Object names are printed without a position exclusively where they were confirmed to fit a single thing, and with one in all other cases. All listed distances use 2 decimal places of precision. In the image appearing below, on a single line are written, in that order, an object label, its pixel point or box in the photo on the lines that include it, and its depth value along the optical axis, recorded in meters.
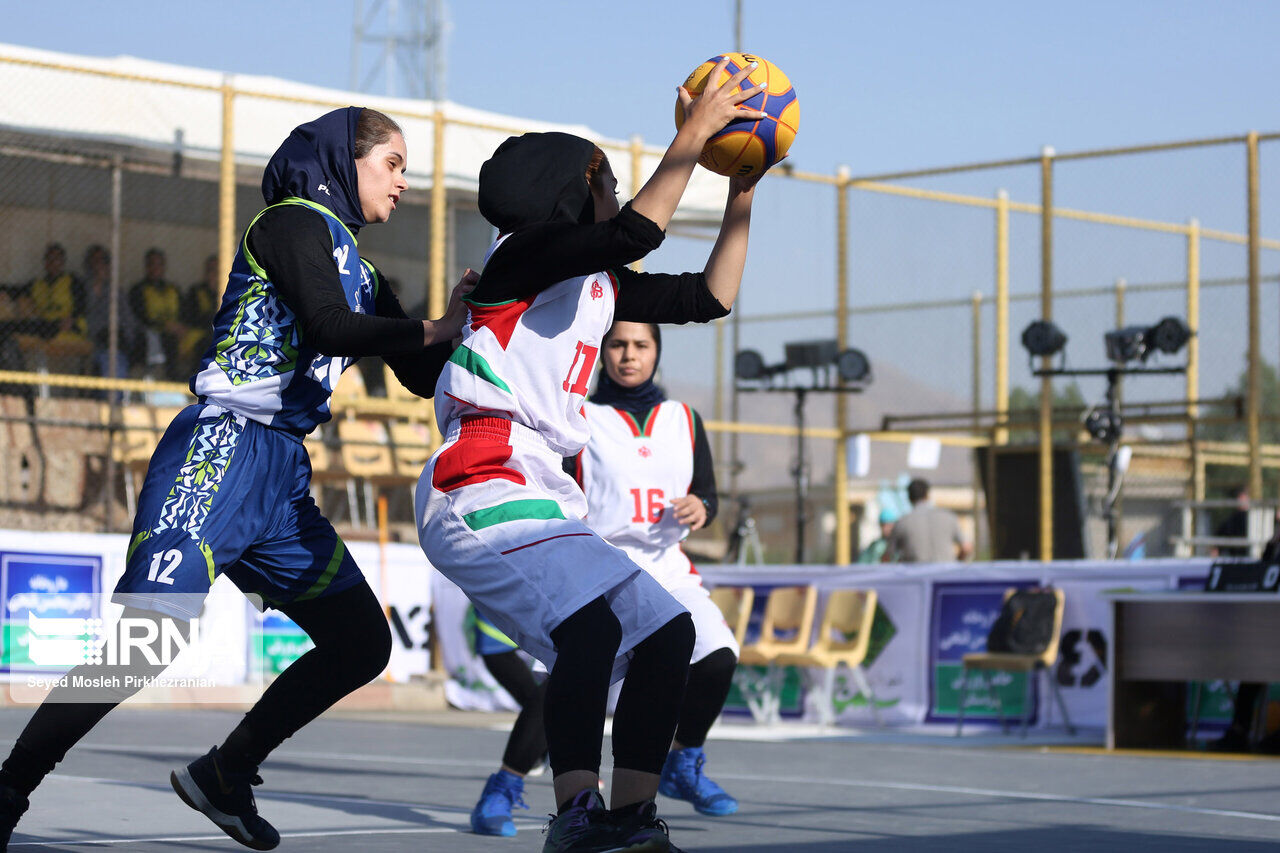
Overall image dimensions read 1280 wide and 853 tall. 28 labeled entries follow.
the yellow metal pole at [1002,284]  17.39
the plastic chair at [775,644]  13.39
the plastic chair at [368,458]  15.65
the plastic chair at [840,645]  13.01
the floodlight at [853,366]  15.72
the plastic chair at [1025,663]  11.89
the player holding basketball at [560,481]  4.03
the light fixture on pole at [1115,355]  14.06
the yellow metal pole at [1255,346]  13.66
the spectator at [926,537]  14.66
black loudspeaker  15.53
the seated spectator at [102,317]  15.16
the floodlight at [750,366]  15.95
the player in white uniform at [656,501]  6.36
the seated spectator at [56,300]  15.09
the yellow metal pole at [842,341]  15.70
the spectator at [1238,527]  13.62
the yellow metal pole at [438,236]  15.70
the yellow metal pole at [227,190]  14.92
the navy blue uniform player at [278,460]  4.39
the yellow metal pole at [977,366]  18.83
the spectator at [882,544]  17.12
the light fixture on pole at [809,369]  15.65
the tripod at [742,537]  17.52
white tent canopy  14.60
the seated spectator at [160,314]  15.84
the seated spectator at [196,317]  16.12
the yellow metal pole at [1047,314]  14.65
